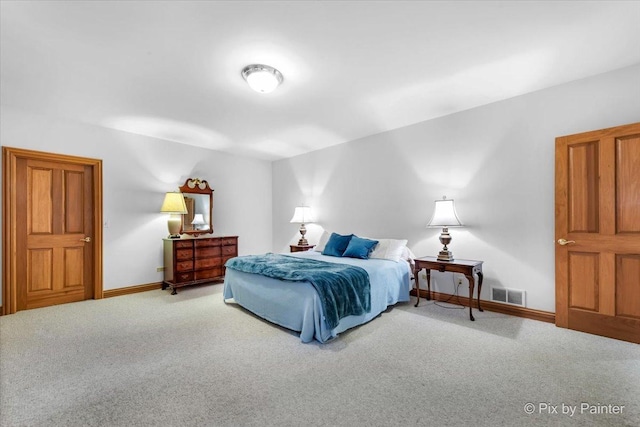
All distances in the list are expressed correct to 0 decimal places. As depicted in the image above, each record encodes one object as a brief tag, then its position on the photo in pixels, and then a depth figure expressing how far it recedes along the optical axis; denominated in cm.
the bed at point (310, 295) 265
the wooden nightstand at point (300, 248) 535
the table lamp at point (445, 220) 352
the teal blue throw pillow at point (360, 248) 396
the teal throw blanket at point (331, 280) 267
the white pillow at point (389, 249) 385
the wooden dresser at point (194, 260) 453
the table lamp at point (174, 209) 464
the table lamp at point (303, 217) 549
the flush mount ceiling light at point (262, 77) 268
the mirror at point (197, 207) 511
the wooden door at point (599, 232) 258
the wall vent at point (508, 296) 328
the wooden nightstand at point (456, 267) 318
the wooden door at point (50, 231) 359
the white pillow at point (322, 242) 489
